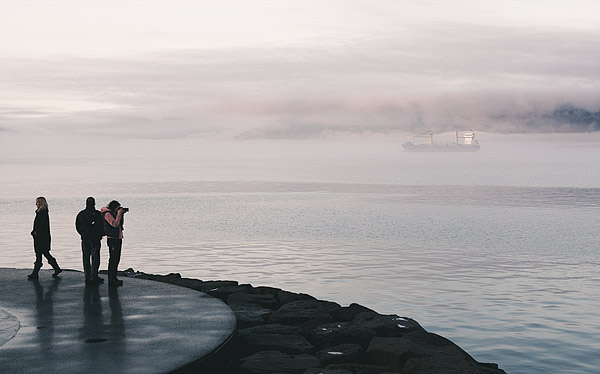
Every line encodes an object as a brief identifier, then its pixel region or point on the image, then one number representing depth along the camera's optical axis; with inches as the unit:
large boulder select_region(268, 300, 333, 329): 670.6
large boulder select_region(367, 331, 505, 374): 520.7
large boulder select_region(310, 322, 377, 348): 609.3
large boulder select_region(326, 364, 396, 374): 521.0
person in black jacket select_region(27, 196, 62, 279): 718.5
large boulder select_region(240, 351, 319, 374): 517.3
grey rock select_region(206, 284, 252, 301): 796.6
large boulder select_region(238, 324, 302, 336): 617.6
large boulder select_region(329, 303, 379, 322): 715.4
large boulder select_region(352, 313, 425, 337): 638.5
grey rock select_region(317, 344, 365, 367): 550.6
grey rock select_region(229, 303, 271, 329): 652.7
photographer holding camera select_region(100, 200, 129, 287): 687.7
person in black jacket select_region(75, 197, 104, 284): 687.1
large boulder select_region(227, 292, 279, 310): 755.4
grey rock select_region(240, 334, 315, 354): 572.7
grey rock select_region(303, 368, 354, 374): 496.4
